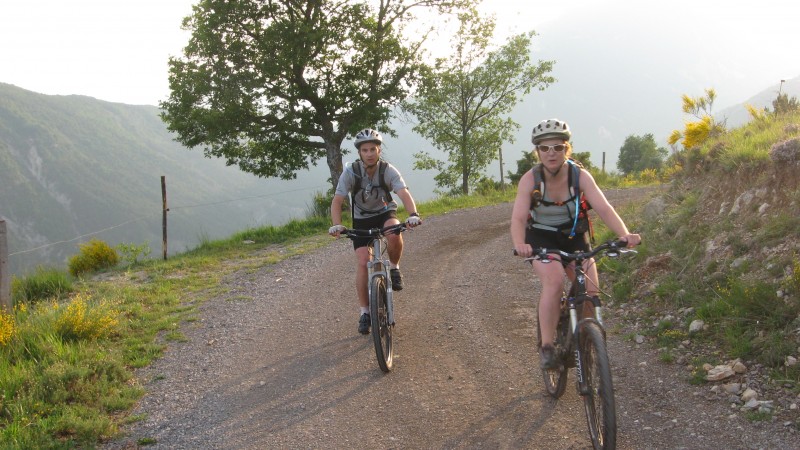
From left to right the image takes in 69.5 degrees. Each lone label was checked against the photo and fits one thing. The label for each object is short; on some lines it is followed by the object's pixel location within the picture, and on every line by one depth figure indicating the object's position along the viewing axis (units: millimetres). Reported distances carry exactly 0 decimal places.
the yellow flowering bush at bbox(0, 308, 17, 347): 6828
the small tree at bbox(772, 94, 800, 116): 9922
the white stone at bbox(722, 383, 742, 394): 4648
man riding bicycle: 6238
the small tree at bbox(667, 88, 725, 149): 10539
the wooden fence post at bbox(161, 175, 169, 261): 13977
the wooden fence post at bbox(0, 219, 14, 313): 7660
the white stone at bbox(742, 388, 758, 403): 4473
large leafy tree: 20953
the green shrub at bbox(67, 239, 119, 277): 13711
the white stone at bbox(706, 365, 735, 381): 4855
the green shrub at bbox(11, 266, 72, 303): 10641
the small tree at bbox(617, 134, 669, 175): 45125
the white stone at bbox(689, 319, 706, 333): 5719
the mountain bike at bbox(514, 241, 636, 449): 3689
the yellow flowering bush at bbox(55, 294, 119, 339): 7203
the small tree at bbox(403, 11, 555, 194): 31422
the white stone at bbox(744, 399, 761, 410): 4375
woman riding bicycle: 4367
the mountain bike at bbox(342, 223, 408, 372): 5688
